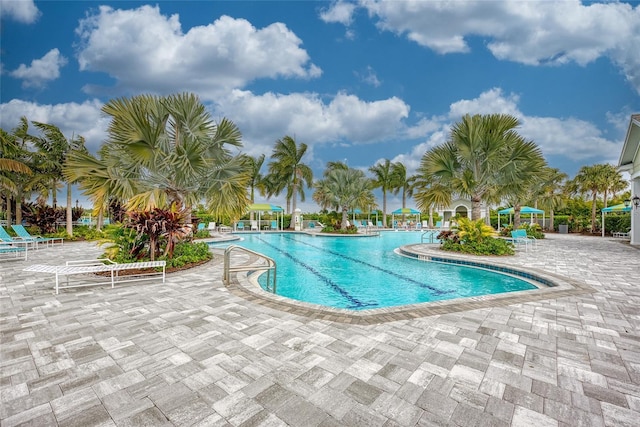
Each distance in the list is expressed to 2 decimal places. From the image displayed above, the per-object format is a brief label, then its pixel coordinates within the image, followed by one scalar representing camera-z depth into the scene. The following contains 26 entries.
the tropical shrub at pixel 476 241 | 11.61
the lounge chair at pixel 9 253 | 8.97
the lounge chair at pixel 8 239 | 10.55
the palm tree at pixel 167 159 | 8.23
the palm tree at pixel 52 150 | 15.50
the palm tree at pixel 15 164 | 14.31
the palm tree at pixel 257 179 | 28.98
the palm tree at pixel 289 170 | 27.61
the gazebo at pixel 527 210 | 24.11
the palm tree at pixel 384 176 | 35.91
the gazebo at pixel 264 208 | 26.57
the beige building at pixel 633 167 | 14.76
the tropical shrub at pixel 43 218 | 17.00
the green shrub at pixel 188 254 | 8.02
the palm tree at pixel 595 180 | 23.95
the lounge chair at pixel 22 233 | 11.71
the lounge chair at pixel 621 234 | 20.40
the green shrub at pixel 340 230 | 24.62
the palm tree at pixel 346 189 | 24.11
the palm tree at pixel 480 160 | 11.66
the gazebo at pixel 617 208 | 20.11
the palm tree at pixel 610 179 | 23.91
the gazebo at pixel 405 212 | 34.14
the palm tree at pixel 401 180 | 36.03
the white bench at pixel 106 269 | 5.45
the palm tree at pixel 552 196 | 25.14
